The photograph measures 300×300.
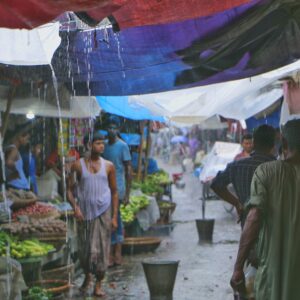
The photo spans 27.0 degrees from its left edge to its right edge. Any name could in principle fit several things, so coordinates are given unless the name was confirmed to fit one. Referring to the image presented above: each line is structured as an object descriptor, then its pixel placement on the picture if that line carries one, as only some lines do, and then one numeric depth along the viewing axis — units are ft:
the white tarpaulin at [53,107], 30.50
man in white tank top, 26.11
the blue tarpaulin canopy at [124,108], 32.45
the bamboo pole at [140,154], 47.37
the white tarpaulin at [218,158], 49.81
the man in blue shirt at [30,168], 38.06
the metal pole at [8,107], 26.53
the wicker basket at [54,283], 24.26
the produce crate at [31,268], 23.42
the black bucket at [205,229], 41.23
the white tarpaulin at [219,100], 28.07
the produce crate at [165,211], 46.43
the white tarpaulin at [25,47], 15.72
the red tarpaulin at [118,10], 12.07
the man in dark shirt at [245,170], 18.39
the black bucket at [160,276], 23.38
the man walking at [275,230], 13.35
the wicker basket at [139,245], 35.58
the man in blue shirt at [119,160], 33.71
